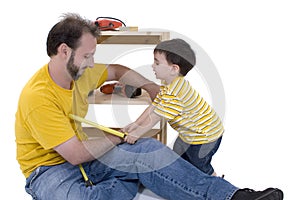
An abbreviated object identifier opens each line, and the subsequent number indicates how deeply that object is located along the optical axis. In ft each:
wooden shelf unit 6.61
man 5.36
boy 5.82
